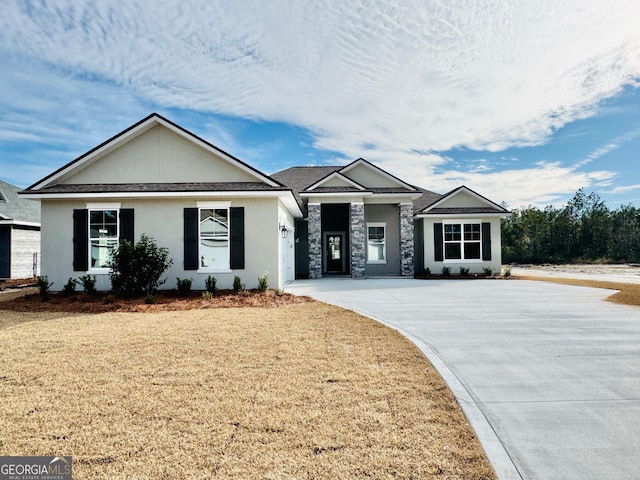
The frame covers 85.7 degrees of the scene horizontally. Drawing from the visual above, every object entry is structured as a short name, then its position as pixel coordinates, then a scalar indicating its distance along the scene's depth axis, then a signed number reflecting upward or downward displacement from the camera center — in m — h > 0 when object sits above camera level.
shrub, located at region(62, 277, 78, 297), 11.97 -1.14
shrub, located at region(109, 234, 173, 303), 11.16 -0.41
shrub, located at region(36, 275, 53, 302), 11.48 -1.08
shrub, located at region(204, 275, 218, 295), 12.18 -1.11
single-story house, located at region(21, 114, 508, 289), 12.55 +1.73
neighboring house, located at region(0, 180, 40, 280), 18.14 +1.09
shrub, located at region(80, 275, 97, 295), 12.11 -1.04
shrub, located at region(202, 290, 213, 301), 11.19 -1.38
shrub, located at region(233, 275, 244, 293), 12.25 -1.13
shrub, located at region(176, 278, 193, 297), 12.05 -1.15
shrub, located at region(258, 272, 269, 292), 12.22 -1.07
